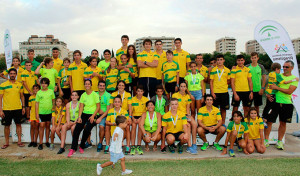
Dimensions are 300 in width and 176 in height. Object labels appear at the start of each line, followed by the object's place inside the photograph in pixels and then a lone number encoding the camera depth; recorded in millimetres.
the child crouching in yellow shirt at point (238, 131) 4883
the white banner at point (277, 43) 6180
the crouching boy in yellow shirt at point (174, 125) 4965
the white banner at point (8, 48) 9422
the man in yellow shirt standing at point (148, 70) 5827
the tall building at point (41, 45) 116500
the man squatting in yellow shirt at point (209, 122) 5152
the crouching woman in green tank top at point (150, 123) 4973
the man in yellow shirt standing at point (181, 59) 6320
